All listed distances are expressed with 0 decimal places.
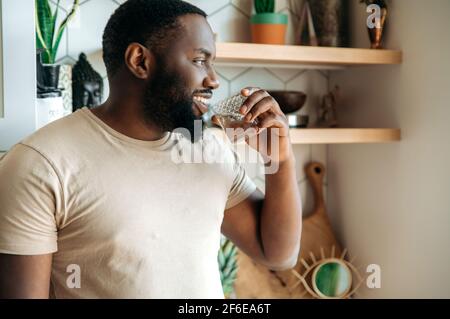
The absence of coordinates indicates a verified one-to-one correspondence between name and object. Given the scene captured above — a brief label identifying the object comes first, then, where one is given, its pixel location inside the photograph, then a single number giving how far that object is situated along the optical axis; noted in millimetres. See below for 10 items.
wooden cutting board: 1637
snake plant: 1248
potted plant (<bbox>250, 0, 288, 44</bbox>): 1489
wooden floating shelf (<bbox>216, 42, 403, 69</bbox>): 1362
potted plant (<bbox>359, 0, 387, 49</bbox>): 1481
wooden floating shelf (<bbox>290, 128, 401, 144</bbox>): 1444
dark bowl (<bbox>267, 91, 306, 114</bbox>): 1515
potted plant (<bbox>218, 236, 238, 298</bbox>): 1581
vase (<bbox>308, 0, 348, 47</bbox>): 1567
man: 830
